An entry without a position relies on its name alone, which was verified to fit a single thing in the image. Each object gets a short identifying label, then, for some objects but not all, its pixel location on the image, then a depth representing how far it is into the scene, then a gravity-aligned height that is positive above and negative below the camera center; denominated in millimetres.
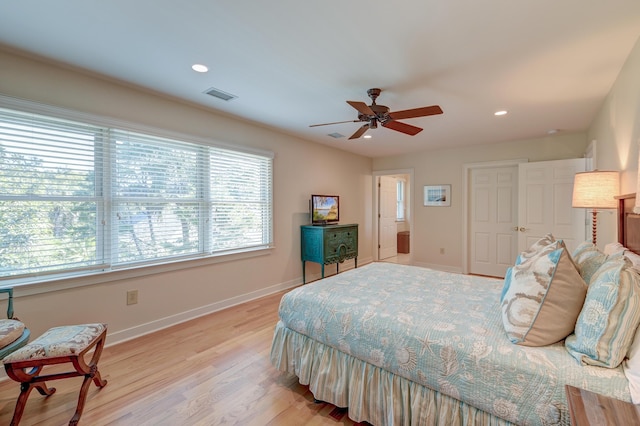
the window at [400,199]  8163 +340
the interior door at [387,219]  6480 -203
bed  1101 -679
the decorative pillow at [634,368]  959 -568
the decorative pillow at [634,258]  1397 -246
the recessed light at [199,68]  2248 +1164
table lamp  2291 +185
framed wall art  5359 +302
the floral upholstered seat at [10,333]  1604 -744
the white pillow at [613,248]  1901 -263
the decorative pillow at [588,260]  1455 -271
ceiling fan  2350 +862
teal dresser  4234 -526
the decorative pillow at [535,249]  1635 -228
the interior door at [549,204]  4102 +108
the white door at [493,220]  4824 -158
